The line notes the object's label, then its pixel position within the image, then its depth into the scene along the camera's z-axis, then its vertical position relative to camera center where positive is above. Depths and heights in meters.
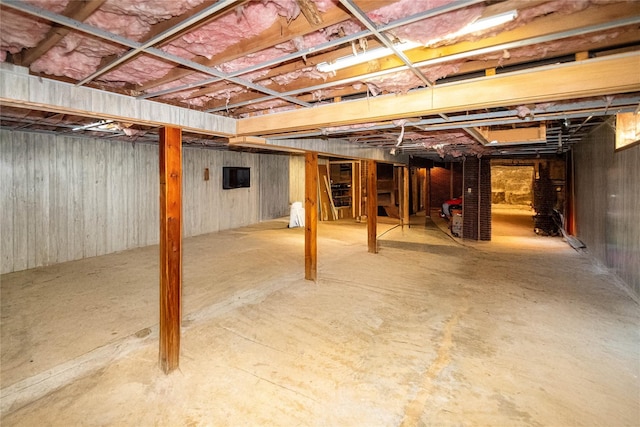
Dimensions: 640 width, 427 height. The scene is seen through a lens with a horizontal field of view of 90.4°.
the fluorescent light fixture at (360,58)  1.62 +0.80
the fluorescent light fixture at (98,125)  3.94 +1.07
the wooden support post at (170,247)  2.38 -0.31
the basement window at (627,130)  3.80 +0.93
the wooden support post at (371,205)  6.05 -0.01
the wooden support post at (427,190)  12.48 +0.58
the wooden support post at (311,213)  4.47 -0.11
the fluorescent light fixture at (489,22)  1.29 +0.78
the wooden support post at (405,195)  8.62 +0.27
